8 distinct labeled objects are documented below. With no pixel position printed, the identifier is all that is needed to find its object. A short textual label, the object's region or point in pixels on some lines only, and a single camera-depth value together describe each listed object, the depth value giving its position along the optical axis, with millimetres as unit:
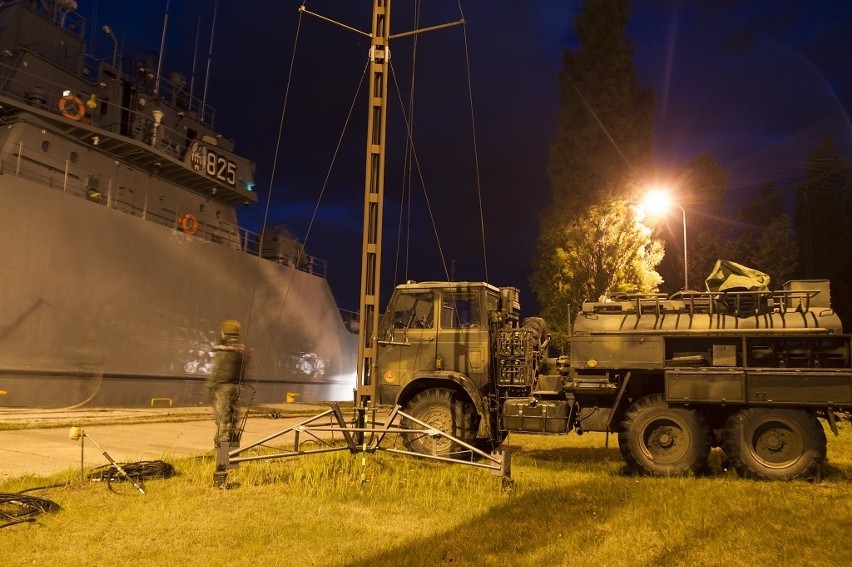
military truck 7445
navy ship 13633
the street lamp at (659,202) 16328
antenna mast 8109
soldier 7410
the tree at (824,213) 35281
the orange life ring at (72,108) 15195
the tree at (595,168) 18500
